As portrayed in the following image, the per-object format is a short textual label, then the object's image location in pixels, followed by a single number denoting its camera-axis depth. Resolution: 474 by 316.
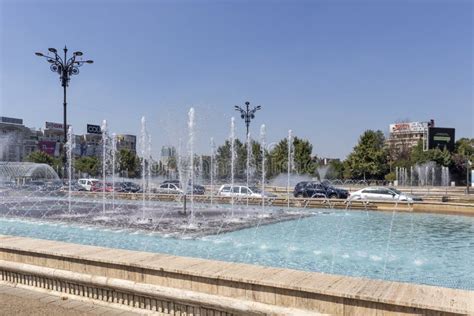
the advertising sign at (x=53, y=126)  148.95
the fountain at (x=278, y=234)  8.79
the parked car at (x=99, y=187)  36.23
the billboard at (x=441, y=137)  91.75
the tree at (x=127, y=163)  84.62
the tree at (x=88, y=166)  81.56
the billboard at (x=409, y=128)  140.12
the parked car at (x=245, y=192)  26.48
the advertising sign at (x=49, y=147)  112.38
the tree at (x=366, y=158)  57.62
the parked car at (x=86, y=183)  38.94
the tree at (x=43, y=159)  84.44
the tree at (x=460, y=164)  73.94
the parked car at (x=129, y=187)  37.36
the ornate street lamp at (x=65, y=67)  27.50
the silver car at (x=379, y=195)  25.50
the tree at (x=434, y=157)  70.38
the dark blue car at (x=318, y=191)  28.50
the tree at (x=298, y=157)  59.53
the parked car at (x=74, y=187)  36.66
